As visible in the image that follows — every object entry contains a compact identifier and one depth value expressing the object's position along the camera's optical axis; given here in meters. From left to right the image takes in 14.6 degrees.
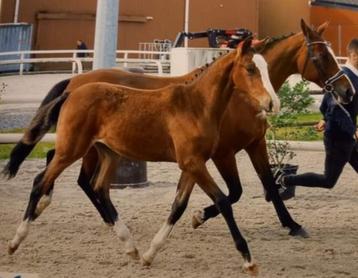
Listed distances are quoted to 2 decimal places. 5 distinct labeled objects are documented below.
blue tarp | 54.99
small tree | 18.31
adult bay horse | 13.45
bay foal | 11.28
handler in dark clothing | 13.63
